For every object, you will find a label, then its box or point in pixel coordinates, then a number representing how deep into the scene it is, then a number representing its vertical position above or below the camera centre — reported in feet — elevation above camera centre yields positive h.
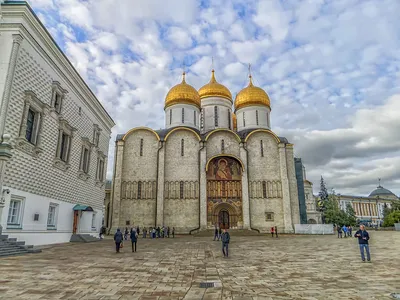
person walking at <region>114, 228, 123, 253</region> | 38.17 -2.46
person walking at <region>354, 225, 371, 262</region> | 29.91 -2.01
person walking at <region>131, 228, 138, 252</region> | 39.58 -2.30
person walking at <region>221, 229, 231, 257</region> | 34.22 -2.25
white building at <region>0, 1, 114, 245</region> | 36.88 +13.50
